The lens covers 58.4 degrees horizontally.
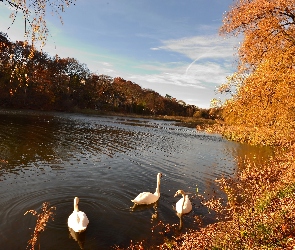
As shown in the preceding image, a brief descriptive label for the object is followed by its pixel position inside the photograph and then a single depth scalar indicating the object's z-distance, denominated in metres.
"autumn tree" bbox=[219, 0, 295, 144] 12.16
